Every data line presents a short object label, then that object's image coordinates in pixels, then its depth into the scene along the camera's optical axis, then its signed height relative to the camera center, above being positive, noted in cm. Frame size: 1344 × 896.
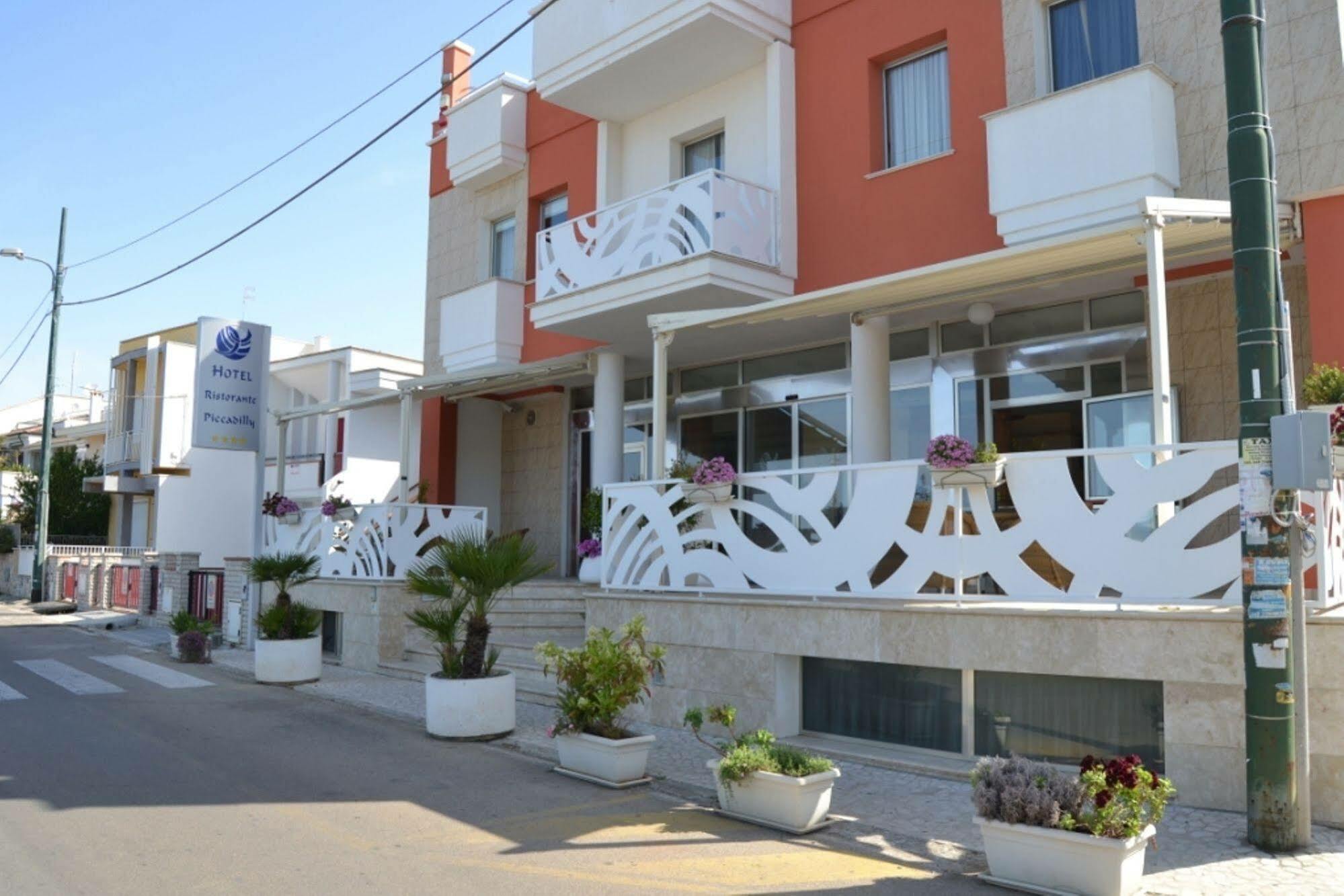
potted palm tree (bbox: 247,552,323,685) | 1361 -102
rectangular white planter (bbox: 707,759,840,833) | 668 -154
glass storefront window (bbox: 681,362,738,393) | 1551 +272
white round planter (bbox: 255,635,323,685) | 1360 -139
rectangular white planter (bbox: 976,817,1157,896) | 530 -154
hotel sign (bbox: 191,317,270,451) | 1791 +292
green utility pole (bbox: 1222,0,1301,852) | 587 +83
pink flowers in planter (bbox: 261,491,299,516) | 1681 +77
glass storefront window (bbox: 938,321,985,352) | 1248 +269
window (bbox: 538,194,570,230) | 1717 +568
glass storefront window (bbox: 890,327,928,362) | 1303 +270
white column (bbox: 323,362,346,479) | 2755 +342
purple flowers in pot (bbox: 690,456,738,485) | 976 +79
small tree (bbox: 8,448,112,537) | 3528 +172
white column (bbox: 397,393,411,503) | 1609 +165
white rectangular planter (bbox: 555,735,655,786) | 791 -151
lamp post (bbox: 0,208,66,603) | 2775 +258
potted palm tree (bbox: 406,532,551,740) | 977 -77
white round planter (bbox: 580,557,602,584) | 1452 -18
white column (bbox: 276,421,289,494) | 1852 +181
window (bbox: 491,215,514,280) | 1816 +535
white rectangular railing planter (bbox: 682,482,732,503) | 977 +61
